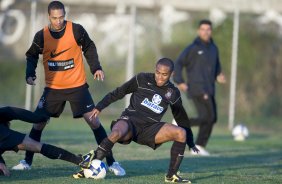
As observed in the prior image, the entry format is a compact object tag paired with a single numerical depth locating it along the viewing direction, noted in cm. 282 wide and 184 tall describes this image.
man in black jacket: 2933
